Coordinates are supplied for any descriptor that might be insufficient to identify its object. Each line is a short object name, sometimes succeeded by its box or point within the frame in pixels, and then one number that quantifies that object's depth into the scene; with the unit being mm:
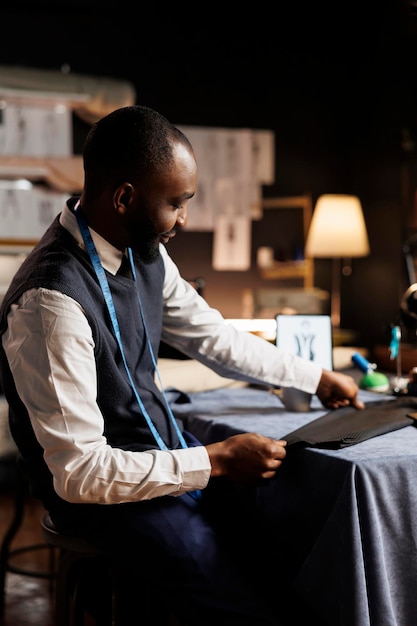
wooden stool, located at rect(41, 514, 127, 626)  1446
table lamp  5512
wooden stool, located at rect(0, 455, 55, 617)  2639
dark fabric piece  1472
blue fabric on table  1312
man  1303
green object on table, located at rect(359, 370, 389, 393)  2113
